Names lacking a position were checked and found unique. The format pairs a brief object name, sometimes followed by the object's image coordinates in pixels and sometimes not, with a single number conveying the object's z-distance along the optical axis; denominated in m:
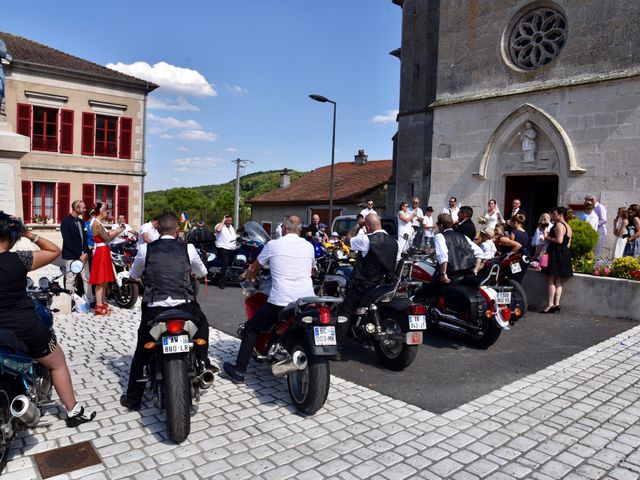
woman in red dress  8.39
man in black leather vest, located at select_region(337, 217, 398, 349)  5.87
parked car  15.84
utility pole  43.69
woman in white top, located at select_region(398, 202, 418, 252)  13.26
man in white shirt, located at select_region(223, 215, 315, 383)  4.84
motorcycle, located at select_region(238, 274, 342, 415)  4.34
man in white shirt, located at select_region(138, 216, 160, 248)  7.97
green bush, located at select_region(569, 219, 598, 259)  9.84
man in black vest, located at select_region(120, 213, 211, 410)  4.16
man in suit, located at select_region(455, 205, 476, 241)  8.14
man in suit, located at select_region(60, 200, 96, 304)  8.48
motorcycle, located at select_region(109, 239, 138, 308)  9.00
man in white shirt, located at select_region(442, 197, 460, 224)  13.77
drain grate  3.48
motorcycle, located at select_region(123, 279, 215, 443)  3.79
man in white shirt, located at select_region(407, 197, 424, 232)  13.84
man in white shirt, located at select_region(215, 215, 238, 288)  11.75
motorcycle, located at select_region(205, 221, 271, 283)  11.35
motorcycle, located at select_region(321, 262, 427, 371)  5.43
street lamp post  22.56
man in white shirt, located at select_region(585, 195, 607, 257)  11.33
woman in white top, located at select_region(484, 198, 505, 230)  12.36
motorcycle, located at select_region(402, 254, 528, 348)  6.50
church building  12.27
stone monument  9.03
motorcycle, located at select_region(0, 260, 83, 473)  3.28
